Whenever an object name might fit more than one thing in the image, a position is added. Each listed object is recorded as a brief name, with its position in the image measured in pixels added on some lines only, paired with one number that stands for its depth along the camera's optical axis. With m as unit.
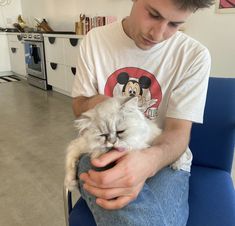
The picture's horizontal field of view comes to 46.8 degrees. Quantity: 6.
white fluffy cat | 0.73
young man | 0.70
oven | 4.46
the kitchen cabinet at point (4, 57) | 5.59
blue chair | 0.93
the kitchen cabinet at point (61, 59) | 3.70
